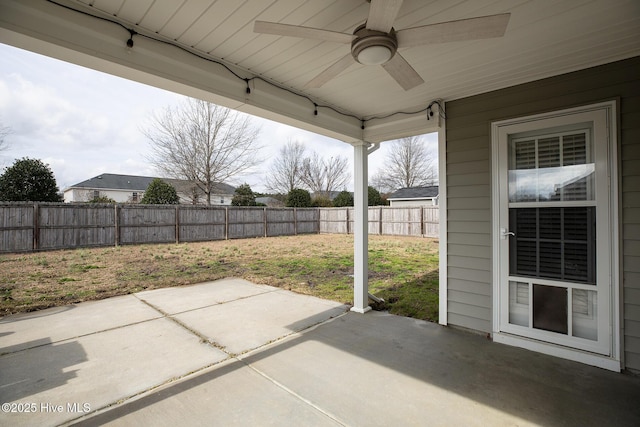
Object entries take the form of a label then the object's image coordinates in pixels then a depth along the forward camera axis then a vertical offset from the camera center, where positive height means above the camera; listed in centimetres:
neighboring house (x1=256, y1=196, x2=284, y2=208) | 2222 +138
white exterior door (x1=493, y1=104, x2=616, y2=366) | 237 -11
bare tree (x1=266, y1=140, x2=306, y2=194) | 2281 +370
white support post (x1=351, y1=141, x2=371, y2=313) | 373 -15
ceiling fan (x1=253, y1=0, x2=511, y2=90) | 133 +94
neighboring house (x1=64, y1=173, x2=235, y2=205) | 2030 +200
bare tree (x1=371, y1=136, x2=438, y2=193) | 2150 +404
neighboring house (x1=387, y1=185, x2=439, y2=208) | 1759 +135
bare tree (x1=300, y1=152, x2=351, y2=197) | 2303 +354
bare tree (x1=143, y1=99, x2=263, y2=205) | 1418 +369
